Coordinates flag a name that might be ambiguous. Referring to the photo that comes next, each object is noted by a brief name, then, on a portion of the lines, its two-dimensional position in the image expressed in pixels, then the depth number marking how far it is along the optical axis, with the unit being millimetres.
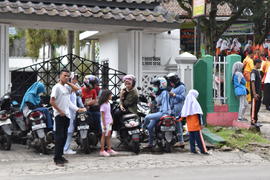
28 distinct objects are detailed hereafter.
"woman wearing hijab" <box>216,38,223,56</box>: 25259
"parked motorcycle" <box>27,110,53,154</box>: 10086
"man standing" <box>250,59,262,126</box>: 12859
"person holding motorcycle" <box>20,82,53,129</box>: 10273
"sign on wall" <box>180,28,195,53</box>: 30156
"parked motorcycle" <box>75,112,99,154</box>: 10117
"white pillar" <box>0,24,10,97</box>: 11602
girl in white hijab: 10438
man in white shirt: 9164
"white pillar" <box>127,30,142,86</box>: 12750
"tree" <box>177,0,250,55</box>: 22667
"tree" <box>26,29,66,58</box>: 35781
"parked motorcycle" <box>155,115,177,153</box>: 10469
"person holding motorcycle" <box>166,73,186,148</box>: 10945
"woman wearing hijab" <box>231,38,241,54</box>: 26156
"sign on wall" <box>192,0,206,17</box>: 12878
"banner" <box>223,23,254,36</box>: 29500
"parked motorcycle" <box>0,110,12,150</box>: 10445
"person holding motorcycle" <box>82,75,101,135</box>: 10734
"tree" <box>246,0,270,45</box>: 22453
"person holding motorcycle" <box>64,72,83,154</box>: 10344
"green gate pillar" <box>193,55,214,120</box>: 13352
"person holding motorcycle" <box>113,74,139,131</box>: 10648
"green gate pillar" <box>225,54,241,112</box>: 13789
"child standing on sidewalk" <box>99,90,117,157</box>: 10164
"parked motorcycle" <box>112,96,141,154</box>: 10351
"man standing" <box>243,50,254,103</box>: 14930
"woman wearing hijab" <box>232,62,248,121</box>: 13500
